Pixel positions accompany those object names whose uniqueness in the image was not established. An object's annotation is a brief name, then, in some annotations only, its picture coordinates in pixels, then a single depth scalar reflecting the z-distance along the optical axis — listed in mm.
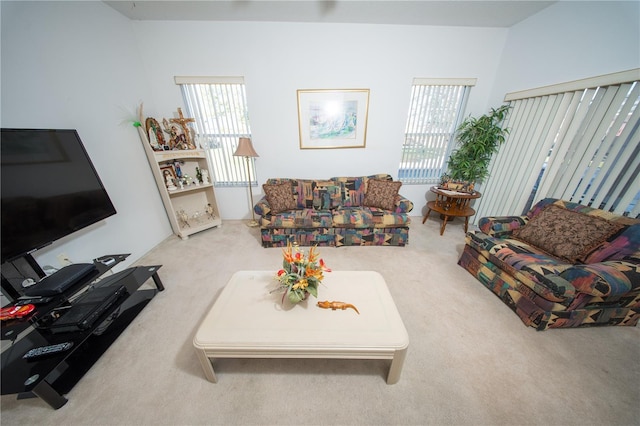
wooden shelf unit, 2484
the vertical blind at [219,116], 2715
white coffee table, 1033
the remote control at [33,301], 1271
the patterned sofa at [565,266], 1321
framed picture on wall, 2812
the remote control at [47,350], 1107
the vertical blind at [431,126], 2850
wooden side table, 2642
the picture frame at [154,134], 2393
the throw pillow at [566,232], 1586
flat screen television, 1217
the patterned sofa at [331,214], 2518
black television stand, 1021
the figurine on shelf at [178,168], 2733
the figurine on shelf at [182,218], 2910
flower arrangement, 1183
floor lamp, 2730
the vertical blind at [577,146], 1690
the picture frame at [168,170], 2611
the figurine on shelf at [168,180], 2629
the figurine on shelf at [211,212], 3172
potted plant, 2707
